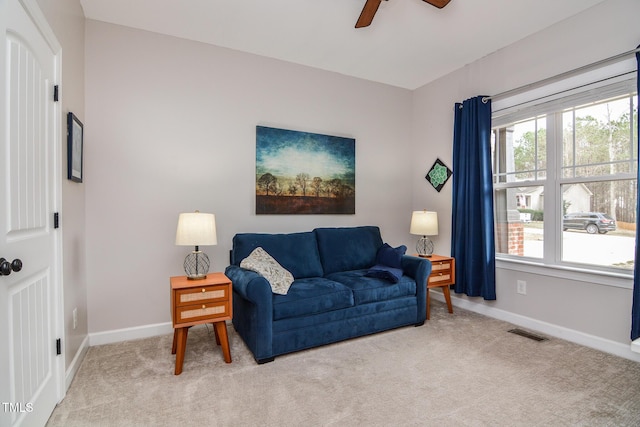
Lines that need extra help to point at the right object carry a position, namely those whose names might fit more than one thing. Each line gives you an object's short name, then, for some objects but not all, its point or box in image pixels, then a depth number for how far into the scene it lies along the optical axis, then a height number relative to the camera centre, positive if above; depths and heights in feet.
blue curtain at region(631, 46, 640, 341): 7.57 -2.14
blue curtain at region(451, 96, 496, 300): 10.96 +0.32
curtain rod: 8.00 +3.85
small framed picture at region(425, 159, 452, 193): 12.84 +1.51
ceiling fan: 7.15 +4.74
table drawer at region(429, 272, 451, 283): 11.12 -2.35
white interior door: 4.33 -0.04
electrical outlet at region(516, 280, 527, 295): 10.37 -2.51
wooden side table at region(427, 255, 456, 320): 11.18 -2.22
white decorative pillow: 8.46 -1.56
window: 8.46 +0.92
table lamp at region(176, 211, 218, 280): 7.99 -0.53
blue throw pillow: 10.91 -1.55
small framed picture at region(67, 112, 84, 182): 7.13 +1.57
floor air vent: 9.29 -3.70
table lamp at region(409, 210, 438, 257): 11.78 -0.58
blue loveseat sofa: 7.97 -2.26
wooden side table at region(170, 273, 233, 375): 7.39 -2.23
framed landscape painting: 11.14 +1.47
